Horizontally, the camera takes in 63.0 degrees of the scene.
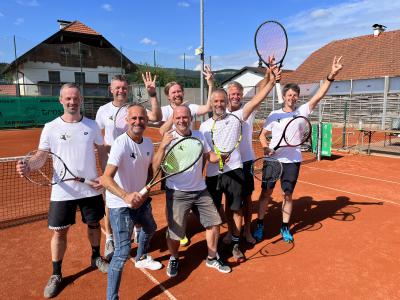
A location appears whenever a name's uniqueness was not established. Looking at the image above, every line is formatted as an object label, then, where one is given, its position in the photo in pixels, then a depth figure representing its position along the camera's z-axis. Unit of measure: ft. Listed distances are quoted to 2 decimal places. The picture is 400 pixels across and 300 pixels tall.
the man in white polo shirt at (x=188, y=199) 12.12
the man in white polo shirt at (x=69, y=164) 11.58
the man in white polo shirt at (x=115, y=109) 14.20
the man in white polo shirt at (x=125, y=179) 10.35
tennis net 19.17
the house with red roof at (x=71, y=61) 100.07
